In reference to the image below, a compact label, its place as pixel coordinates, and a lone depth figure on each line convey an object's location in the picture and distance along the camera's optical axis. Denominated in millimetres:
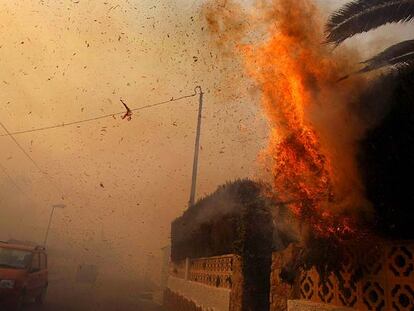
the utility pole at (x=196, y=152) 19469
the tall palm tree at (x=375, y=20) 7289
